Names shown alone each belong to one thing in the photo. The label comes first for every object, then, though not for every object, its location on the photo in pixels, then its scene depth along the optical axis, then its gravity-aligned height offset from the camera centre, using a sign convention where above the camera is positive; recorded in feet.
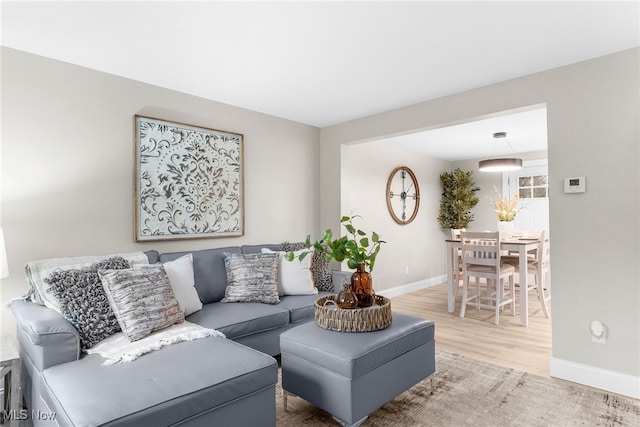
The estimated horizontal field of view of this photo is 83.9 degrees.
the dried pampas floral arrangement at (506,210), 16.75 +0.30
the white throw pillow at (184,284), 8.15 -1.50
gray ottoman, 5.96 -2.67
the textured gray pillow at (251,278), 9.45 -1.62
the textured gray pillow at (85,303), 6.21 -1.49
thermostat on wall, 8.51 +0.75
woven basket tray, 6.74 -1.94
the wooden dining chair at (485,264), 12.98 -1.82
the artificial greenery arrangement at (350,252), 6.99 -0.68
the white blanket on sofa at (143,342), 5.74 -2.16
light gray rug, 6.75 -3.89
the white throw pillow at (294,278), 10.33 -1.75
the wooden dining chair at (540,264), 13.43 -1.96
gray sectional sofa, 4.46 -2.27
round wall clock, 17.95 +1.17
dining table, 12.64 -1.81
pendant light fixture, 15.34 +2.29
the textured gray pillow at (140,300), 6.57 -1.56
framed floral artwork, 9.84 +1.14
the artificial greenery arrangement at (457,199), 21.35 +1.07
